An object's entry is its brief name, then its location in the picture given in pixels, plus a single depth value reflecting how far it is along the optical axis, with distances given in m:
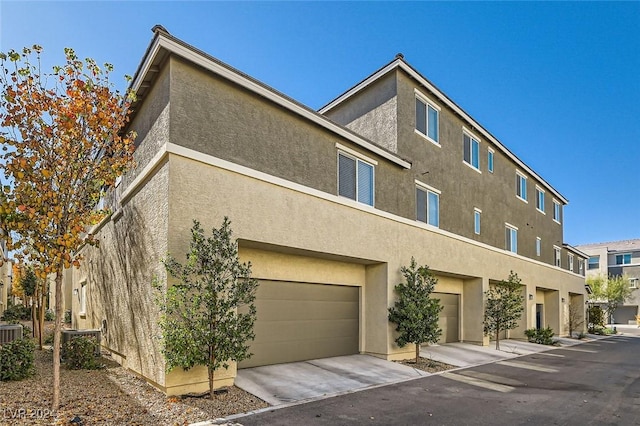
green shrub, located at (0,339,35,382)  8.96
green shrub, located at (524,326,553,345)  23.30
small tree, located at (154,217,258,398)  7.96
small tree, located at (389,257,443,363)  13.52
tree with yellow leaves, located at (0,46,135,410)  7.18
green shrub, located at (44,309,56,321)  27.30
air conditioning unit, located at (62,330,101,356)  11.57
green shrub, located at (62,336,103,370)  10.68
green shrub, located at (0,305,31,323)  24.58
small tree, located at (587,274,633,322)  51.62
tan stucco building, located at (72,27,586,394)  9.17
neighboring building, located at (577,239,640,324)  56.31
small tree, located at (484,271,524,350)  19.14
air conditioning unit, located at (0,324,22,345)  11.34
